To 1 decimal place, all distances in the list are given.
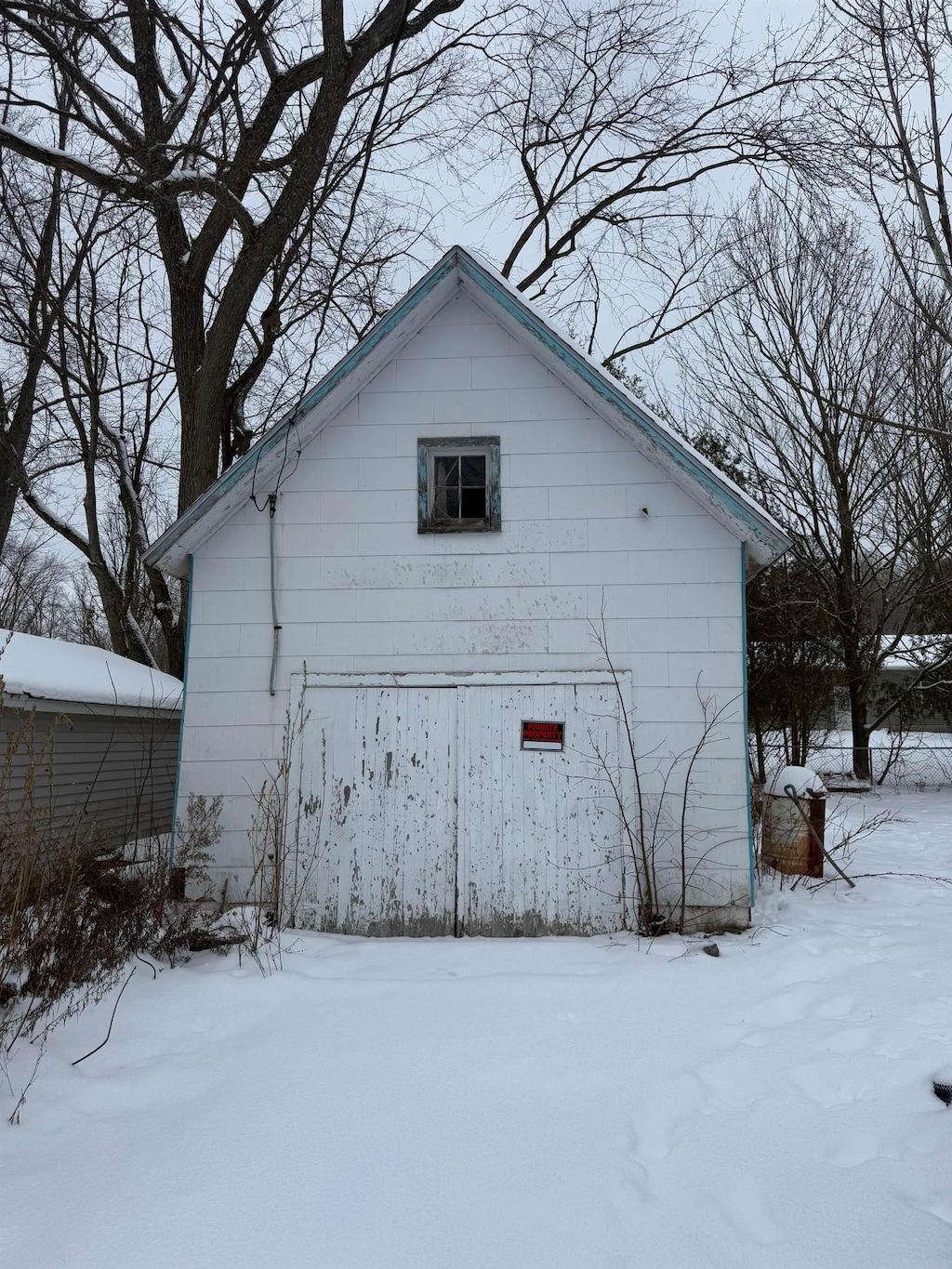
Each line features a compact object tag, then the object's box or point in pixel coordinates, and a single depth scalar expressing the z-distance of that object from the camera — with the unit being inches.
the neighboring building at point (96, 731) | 340.5
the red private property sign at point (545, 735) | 265.6
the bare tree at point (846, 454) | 633.0
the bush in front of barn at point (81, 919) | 174.6
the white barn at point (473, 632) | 260.4
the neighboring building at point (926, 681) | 673.6
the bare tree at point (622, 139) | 504.7
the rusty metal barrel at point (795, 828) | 329.1
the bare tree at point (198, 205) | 397.4
